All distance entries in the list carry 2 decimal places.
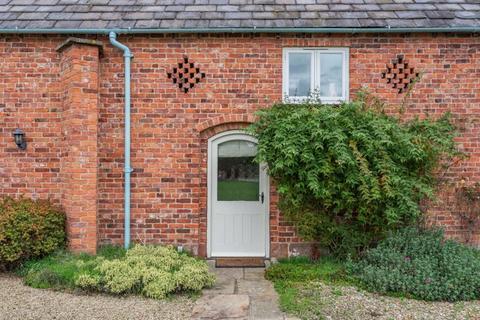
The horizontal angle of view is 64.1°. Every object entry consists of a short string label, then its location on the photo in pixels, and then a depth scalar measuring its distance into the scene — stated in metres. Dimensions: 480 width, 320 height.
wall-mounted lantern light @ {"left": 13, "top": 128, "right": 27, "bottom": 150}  6.88
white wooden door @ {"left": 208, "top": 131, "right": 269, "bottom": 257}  7.26
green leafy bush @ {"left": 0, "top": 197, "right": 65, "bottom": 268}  5.95
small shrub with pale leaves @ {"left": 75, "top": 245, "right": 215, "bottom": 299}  5.23
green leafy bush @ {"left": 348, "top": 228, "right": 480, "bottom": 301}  5.30
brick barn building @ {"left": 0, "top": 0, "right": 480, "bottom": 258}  7.00
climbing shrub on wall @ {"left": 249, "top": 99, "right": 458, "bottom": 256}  5.94
